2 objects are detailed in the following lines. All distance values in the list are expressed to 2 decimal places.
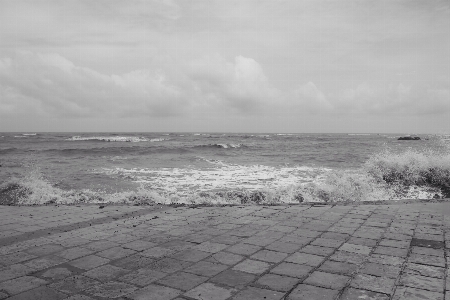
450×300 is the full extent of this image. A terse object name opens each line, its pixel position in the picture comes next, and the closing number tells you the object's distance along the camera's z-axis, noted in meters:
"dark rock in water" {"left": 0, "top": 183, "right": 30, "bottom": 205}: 9.75
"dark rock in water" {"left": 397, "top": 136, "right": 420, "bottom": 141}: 65.19
